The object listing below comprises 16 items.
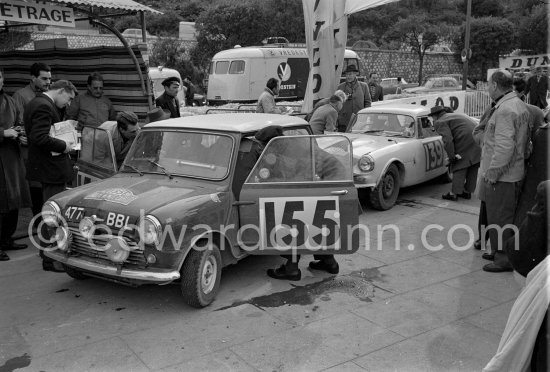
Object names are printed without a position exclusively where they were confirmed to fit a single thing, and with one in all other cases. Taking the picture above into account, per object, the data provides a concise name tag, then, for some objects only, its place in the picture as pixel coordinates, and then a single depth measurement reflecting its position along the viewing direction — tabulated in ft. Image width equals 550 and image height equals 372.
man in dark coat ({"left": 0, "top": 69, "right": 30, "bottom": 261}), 19.13
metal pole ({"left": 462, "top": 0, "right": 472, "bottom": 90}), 67.20
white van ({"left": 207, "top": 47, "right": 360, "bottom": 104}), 65.51
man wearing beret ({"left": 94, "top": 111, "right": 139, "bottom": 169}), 19.76
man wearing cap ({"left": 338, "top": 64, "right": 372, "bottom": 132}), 33.73
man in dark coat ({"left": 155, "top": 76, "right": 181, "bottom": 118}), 25.77
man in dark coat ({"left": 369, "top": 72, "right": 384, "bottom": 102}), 50.90
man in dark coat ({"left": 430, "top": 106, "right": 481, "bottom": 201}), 26.99
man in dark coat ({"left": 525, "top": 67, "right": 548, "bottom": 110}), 54.03
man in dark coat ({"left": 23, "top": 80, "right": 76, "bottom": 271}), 18.17
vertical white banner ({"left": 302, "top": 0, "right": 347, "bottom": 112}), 29.43
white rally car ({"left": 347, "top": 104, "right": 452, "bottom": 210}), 25.54
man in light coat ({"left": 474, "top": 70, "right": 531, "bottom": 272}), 17.46
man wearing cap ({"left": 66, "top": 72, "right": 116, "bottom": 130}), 25.12
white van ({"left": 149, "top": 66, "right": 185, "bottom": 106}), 64.59
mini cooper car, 14.16
